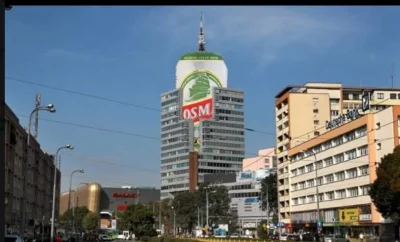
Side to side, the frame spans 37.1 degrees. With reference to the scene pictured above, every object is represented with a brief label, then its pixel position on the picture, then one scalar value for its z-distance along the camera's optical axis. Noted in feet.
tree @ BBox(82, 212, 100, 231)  584.40
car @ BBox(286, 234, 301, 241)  313.53
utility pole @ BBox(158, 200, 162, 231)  559.06
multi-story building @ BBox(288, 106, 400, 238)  301.43
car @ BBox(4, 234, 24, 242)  99.20
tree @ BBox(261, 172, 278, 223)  481.46
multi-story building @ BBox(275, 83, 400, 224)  441.68
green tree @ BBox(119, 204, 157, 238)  382.22
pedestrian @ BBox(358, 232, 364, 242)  276.49
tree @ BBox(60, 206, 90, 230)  436.76
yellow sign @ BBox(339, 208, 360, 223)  312.09
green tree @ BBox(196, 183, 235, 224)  505.25
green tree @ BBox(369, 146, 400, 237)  221.25
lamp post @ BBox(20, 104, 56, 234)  132.05
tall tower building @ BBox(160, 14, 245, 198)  408.46
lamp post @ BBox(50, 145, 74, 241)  193.73
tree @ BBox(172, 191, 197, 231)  501.97
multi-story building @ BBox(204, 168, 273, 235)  606.55
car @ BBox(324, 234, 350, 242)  273.75
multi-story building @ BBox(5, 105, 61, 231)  272.51
